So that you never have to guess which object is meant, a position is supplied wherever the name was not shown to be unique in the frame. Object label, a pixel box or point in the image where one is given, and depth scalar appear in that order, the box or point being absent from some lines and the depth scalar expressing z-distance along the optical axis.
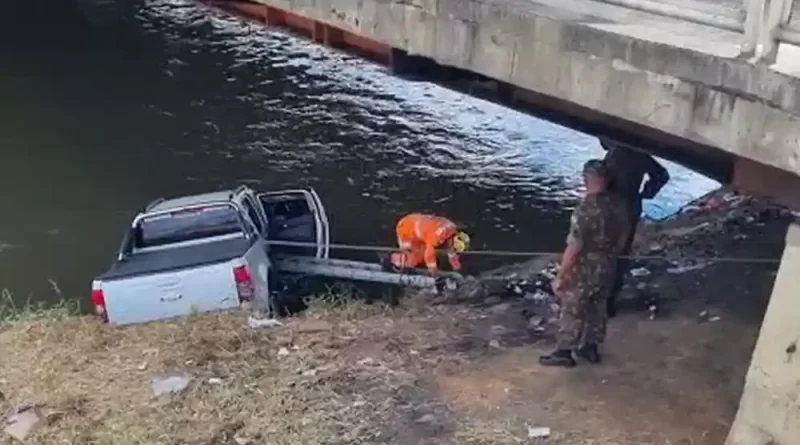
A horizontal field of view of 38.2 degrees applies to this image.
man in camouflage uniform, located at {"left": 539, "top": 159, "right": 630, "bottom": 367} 8.92
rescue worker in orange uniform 12.53
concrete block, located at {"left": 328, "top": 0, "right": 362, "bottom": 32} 9.32
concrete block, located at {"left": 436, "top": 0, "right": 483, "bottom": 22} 8.05
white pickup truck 11.29
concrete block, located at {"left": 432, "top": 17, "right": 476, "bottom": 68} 8.18
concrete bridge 6.17
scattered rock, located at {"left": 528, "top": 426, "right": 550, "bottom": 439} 8.28
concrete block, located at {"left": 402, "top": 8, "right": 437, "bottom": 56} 8.52
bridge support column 6.77
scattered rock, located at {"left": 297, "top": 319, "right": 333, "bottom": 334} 10.59
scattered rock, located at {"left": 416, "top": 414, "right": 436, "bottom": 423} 8.65
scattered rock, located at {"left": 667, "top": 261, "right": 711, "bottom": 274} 12.44
